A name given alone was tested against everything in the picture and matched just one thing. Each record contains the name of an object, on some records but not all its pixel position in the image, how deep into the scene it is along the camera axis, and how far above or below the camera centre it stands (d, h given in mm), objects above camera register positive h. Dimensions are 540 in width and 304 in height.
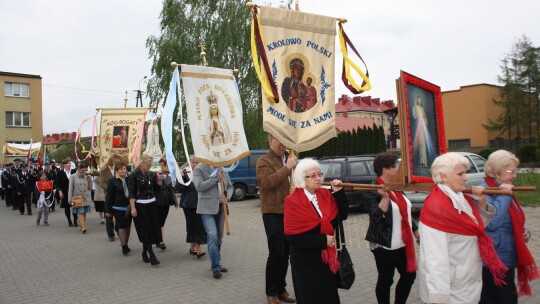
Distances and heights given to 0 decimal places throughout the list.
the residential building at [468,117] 43781 +4360
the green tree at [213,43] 26078 +7432
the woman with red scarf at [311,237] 3709 -521
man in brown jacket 5078 -306
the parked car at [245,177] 19031 -135
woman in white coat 3025 -526
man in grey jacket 6699 -432
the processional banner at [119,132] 11031 +1134
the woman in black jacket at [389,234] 4188 -598
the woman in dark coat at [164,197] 9047 -369
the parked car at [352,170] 12891 -35
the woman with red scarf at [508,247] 3428 -635
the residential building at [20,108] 45125 +7540
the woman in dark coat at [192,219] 8078 -757
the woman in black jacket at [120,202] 8898 -426
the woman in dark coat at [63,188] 13353 -154
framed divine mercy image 3727 +344
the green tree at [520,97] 44156 +6227
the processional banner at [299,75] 4754 +1017
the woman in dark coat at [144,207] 7809 -482
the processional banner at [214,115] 6156 +822
